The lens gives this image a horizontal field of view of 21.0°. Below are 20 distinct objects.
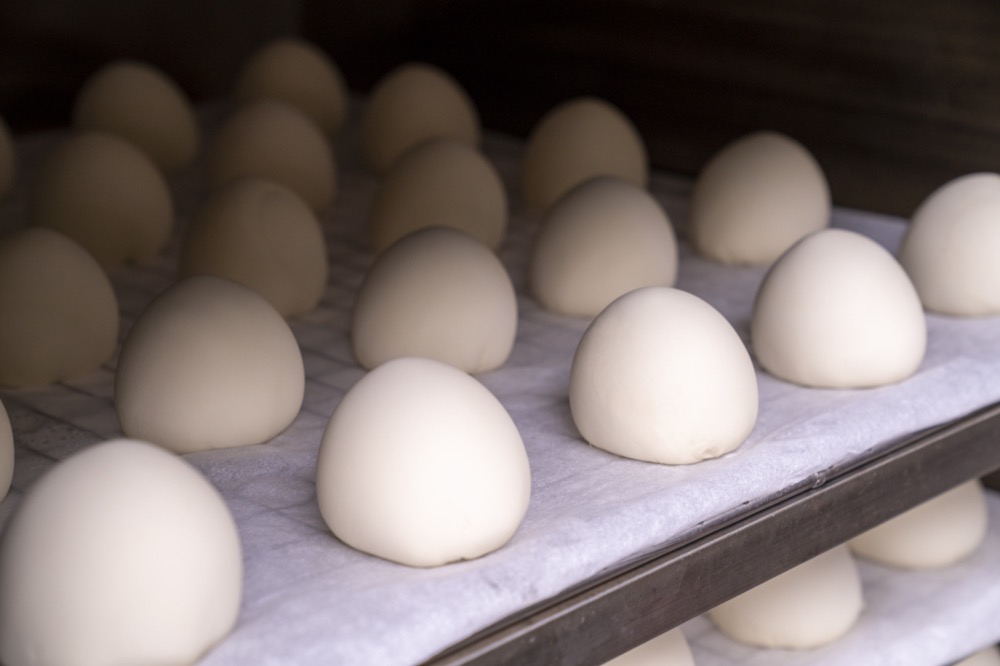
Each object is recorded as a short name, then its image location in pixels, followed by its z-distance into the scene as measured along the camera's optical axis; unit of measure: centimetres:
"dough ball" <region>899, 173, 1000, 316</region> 105
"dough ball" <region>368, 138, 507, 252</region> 114
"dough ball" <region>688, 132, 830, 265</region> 113
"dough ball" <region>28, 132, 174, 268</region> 113
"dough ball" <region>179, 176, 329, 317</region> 107
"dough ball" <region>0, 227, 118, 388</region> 100
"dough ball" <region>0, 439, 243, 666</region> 81
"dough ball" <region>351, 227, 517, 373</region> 101
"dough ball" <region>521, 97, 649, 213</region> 120
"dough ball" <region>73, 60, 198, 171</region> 126
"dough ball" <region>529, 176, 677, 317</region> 107
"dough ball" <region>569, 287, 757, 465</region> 92
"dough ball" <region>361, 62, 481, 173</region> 128
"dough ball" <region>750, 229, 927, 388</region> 98
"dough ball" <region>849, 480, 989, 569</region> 108
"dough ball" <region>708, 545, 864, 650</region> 102
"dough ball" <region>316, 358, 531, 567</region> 86
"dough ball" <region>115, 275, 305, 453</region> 95
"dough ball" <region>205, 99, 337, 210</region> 120
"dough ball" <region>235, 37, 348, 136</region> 133
